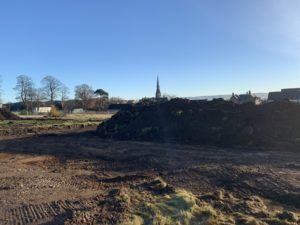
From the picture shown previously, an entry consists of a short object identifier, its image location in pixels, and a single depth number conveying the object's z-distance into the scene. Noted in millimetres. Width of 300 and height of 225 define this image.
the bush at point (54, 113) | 35305
